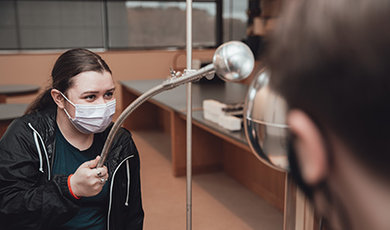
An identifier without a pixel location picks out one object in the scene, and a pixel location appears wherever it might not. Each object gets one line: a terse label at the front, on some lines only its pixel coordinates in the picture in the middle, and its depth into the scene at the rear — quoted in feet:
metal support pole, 3.76
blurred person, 0.93
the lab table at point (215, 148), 8.76
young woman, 4.02
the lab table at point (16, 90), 12.12
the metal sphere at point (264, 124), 2.12
